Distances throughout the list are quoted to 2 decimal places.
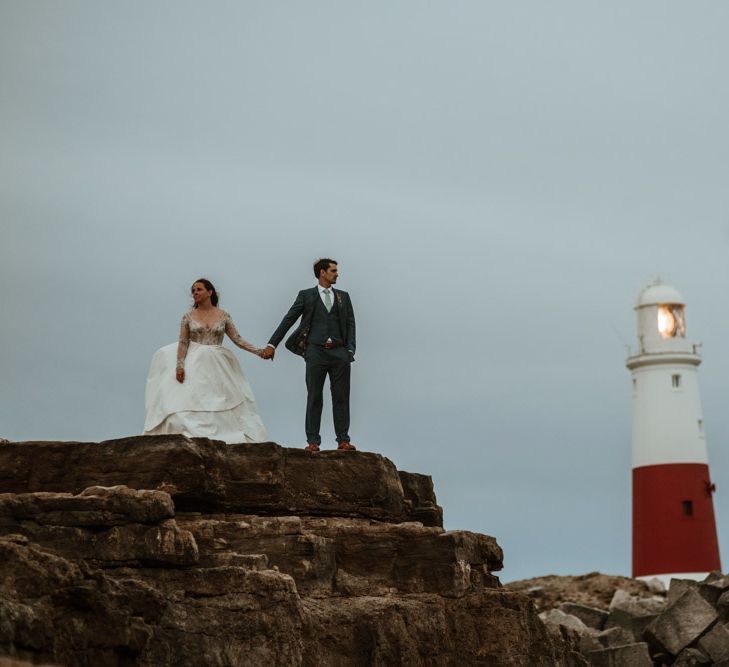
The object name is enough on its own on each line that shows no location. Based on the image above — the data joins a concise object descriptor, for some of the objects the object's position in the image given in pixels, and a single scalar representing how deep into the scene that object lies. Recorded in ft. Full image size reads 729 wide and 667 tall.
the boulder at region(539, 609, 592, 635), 109.19
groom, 77.20
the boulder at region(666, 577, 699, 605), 106.73
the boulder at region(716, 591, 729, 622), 103.19
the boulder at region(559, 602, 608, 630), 113.50
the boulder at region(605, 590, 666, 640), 108.37
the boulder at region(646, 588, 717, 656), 101.14
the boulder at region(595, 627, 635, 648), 104.12
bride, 77.82
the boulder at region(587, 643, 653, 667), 98.32
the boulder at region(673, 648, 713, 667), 99.04
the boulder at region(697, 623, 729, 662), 99.07
